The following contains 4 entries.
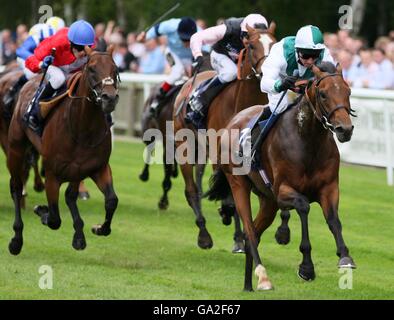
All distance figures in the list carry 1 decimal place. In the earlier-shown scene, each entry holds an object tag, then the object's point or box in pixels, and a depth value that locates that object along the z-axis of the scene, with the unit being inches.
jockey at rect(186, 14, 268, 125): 829.2
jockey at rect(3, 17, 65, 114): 910.4
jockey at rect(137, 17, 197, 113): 1001.5
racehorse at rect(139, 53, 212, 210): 1000.2
